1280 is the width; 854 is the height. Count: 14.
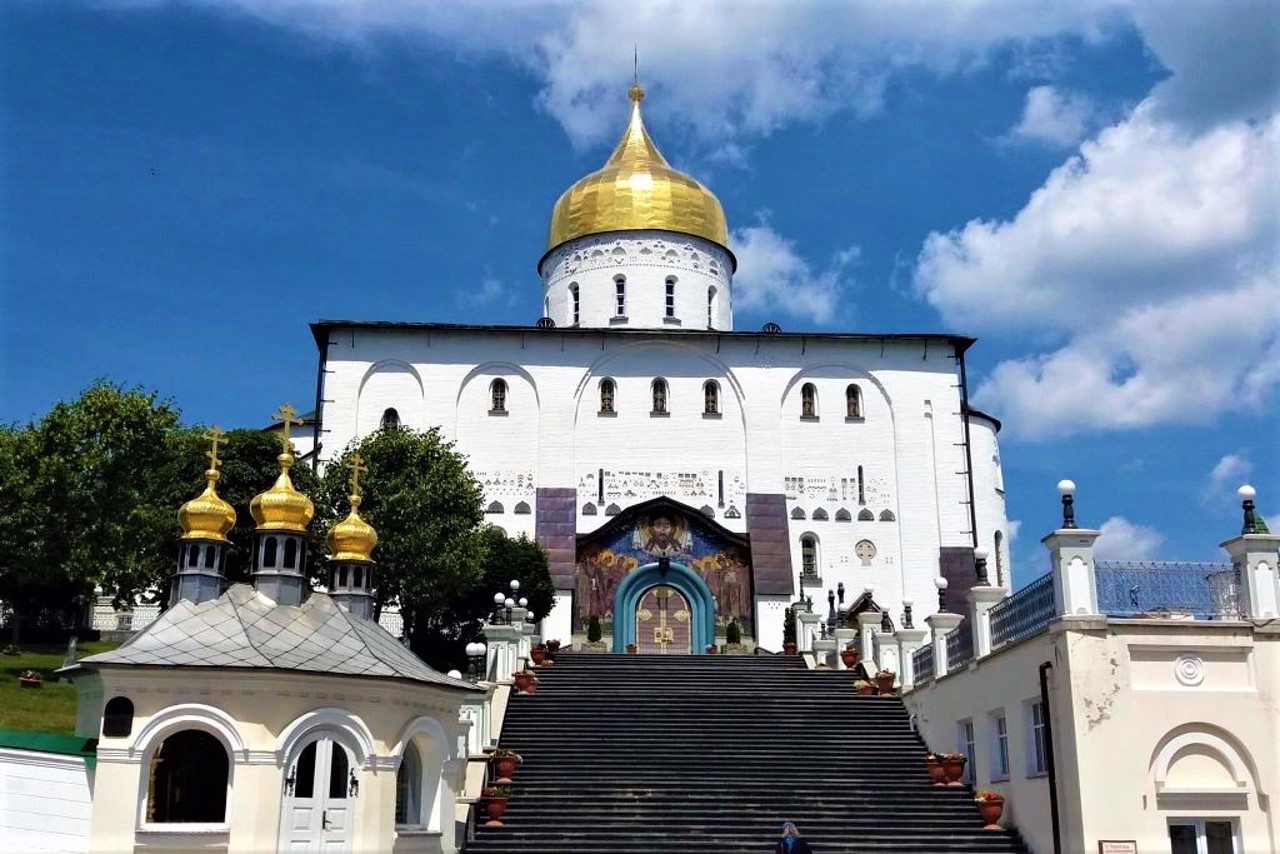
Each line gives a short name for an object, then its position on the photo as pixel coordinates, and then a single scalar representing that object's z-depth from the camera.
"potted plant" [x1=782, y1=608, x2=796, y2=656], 34.97
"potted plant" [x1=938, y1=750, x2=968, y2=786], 19.47
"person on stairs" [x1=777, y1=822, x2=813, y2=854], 13.65
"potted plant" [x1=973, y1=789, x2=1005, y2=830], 18.03
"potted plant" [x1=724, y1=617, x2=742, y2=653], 38.18
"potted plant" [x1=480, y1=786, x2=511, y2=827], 18.14
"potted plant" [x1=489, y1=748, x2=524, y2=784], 19.39
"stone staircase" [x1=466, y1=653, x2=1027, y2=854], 17.86
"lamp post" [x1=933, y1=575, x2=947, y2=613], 23.49
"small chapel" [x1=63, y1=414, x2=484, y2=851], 14.58
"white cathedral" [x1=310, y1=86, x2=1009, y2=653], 40.59
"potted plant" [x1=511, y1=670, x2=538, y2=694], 24.38
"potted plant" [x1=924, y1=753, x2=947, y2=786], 19.56
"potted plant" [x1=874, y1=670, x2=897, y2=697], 24.09
